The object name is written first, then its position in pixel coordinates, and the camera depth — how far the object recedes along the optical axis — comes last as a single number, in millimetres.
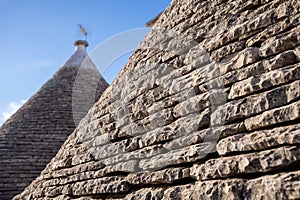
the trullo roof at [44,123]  9461
